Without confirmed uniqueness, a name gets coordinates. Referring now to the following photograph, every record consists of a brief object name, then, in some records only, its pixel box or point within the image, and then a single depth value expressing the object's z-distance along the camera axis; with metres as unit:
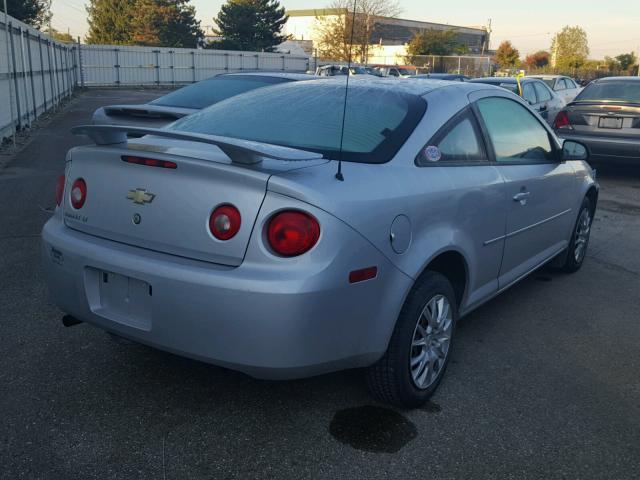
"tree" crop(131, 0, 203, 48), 62.44
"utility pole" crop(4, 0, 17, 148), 11.51
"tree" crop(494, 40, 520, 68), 70.12
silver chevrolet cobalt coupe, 2.59
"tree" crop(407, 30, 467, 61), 61.00
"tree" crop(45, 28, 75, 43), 78.81
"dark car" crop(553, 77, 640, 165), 9.76
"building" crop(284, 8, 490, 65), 65.31
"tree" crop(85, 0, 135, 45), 66.19
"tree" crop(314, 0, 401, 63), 48.75
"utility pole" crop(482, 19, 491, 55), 93.00
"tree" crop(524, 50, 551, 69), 91.12
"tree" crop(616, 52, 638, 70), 67.68
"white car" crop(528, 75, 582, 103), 18.23
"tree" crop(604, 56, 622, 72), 65.13
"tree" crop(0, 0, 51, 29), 36.91
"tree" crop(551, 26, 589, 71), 85.56
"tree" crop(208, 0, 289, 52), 62.34
